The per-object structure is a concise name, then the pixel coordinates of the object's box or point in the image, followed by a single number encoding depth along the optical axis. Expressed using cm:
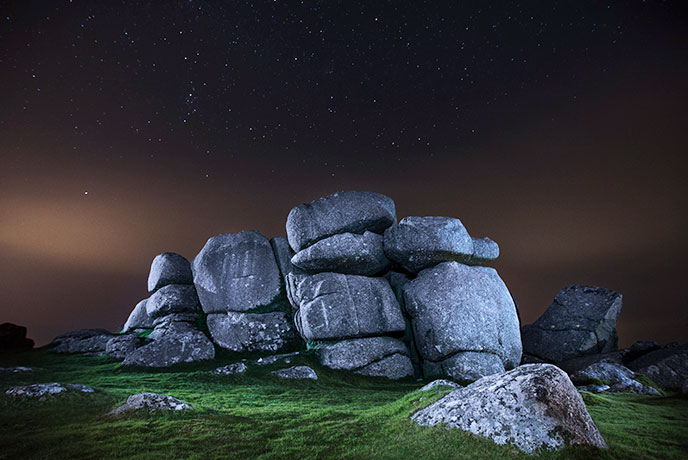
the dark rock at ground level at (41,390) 1190
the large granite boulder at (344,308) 2427
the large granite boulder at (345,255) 2644
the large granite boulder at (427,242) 2609
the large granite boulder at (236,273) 2906
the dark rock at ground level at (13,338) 3438
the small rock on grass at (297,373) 2016
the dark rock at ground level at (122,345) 2706
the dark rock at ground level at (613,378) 1697
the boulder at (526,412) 657
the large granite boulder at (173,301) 3045
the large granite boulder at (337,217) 2827
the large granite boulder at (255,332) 2698
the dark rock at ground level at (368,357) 2294
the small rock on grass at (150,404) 1041
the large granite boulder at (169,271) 3206
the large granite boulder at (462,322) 2308
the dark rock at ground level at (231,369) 2020
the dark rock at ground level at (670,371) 1962
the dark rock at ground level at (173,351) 2298
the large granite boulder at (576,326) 2930
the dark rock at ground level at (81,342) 2980
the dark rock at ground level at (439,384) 1188
